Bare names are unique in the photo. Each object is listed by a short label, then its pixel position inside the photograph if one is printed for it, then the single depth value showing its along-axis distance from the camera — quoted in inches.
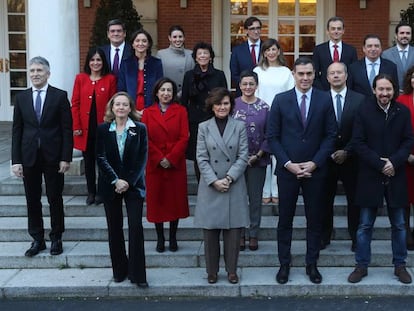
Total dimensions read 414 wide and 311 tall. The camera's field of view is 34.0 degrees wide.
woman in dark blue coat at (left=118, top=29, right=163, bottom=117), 292.7
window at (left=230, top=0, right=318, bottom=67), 589.6
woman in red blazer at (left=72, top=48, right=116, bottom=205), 300.2
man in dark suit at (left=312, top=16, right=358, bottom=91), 305.4
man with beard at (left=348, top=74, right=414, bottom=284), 240.7
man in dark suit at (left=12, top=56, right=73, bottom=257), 269.0
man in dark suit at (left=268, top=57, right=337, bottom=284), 241.9
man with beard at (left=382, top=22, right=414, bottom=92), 302.0
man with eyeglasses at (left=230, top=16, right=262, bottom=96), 316.5
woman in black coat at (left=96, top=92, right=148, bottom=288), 241.6
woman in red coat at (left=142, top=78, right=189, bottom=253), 267.4
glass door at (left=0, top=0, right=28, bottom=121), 609.6
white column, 355.9
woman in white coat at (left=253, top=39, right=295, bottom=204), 287.5
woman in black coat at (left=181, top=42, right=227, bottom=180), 283.7
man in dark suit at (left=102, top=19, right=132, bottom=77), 307.1
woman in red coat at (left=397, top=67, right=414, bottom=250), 264.5
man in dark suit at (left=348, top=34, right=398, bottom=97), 279.1
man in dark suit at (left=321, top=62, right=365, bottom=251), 256.4
